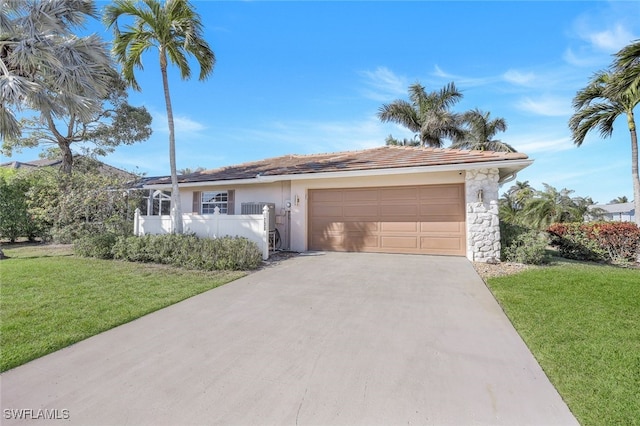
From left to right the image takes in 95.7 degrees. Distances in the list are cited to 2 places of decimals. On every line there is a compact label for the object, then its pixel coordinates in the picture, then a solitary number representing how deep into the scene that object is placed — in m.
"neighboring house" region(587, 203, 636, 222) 41.94
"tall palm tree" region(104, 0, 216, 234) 8.77
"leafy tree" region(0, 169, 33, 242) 14.11
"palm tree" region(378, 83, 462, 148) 19.91
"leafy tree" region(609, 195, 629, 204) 52.89
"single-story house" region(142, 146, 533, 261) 9.05
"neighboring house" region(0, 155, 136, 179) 19.38
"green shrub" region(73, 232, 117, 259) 9.73
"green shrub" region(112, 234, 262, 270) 7.92
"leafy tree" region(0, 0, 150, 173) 8.33
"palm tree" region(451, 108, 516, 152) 22.25
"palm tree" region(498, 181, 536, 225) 21.51
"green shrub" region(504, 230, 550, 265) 8.52
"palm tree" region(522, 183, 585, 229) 18.86
